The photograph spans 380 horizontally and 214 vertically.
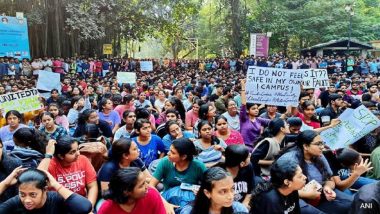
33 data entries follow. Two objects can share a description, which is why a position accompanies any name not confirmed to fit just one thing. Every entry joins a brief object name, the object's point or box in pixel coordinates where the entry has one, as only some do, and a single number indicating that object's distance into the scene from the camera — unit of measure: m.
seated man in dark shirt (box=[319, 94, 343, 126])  7.77
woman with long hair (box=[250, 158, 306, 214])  3.39
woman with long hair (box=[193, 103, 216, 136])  7.11
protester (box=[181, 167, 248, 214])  3.16
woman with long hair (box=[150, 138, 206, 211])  4.11
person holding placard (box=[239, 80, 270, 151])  6.78
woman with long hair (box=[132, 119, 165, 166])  5.35
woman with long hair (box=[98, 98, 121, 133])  7.79
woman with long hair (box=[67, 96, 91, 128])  8.10
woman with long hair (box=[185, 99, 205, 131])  7.84
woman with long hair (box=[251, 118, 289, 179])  4.88
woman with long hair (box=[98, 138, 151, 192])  4.18
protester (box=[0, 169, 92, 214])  3.06
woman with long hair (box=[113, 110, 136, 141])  6.46
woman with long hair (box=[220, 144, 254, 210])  4.17
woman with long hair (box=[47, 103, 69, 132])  7.27
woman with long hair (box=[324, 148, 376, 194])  4.40
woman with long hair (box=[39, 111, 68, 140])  6.15
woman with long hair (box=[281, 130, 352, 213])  4.11
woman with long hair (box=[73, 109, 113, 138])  6.55
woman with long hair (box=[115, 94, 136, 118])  8.60
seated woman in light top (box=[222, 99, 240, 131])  7.08
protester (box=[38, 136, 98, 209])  4.01
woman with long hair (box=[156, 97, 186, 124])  8.11
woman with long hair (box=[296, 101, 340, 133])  7.06
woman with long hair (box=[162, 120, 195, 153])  5.73
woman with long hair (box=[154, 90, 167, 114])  9.82
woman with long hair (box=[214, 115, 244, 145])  5.85
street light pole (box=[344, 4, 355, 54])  23.62
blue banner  18.84
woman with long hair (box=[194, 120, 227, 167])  4.75
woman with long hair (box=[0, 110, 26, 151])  6.16
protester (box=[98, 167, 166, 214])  3.20
